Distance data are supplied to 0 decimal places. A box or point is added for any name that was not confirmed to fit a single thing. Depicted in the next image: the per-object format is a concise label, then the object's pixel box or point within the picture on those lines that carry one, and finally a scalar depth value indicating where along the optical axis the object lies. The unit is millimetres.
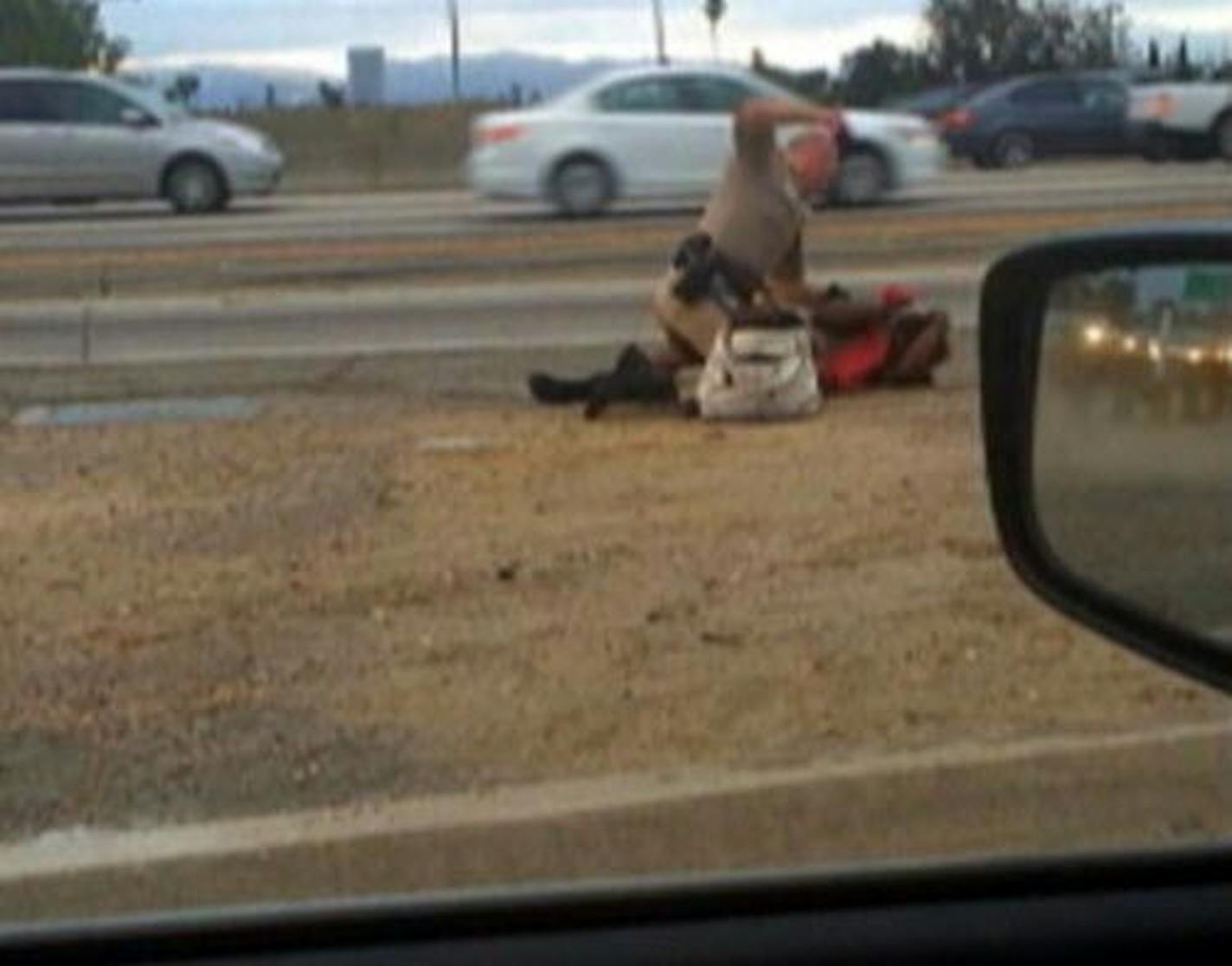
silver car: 31688
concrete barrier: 44000
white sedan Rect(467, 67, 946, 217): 30344
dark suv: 41094
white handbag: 13758
